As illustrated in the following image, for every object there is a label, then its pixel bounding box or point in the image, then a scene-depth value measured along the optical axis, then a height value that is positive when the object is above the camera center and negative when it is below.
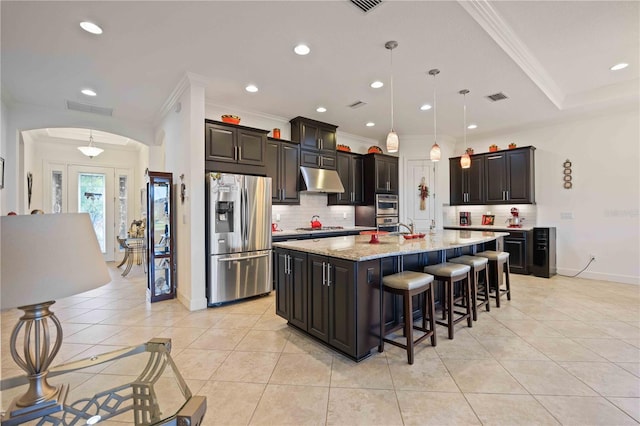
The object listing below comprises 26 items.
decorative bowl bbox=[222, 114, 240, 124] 4.20 +1.36
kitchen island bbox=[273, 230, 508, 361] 2.34 -0.64
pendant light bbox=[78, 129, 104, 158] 5.92 +1.29
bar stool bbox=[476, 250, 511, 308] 3.64 -0.76
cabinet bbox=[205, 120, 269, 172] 3.97 +0.97
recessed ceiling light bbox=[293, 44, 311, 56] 2.98 +1.70
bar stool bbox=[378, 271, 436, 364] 2.35 -0.68
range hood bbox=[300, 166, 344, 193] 5.14 +0.58
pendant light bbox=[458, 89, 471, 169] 4.15 +0.77
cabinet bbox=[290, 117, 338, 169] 5.25 +1.33
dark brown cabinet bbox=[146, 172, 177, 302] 4.16 -0.32
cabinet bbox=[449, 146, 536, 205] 5.64 +0.66
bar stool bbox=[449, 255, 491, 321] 3.24 -0.67
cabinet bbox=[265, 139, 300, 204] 4.85 +0.73
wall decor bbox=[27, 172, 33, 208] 5.62 +0.55
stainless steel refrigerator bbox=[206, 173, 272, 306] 3.74 -0.34
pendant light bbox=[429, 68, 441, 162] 3.53 +0.80
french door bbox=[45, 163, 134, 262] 6.79 +0.43
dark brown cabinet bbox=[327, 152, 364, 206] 5.95 +0.68
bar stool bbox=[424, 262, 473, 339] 2.76 -0.66
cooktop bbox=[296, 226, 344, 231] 5.39 -0.33
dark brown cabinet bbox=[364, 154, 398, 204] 6.13 +0.77
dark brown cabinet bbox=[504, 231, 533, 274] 5.36 -0.76
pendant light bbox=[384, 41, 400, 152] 3.05 +0.78
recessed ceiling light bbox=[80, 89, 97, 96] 3.98 +1.70
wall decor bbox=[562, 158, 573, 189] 5.36 +0.65
